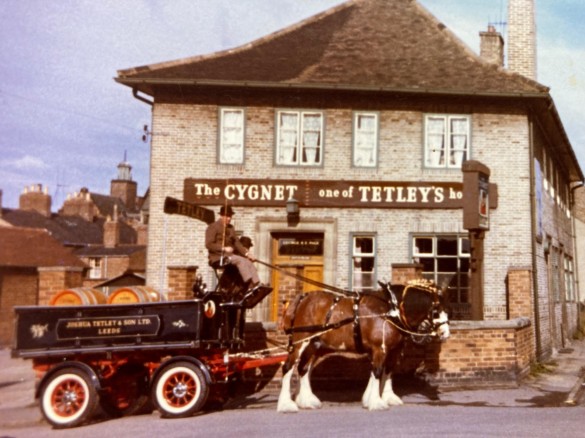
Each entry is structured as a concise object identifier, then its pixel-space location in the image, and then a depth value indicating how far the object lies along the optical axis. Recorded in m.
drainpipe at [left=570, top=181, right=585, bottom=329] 26.97
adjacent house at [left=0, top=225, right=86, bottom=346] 23.50
